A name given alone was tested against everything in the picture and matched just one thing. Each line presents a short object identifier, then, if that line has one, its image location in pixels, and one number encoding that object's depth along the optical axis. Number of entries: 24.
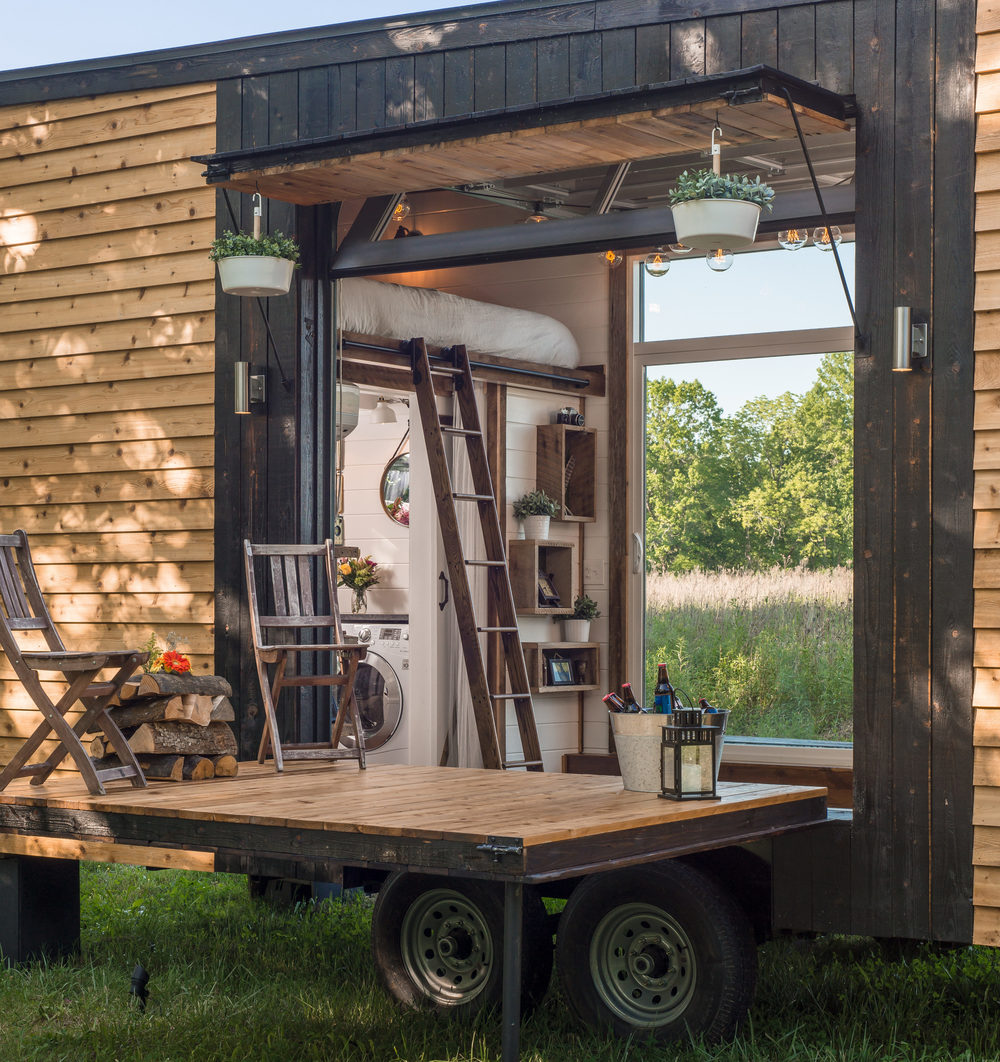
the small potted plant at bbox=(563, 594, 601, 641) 8.84
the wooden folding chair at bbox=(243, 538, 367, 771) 5.81
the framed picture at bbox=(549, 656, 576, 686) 8.72
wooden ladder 7.38
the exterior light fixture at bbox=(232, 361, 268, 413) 6.39
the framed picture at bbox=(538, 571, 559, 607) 8.76
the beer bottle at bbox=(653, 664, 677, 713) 4.91
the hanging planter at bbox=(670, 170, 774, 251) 4.82
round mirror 9.42
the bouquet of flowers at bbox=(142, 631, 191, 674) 5.67
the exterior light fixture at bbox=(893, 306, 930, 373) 4.89
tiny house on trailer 4.86
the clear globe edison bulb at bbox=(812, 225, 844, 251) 7.79
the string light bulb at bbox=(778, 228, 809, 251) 7.44
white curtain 8.22
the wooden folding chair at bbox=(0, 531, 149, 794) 5.05
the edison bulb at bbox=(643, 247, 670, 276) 8.09
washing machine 8.88
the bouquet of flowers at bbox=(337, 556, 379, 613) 9.27
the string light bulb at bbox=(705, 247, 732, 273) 6.34
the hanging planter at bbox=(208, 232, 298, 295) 5.89
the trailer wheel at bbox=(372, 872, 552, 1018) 4.73
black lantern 4.71
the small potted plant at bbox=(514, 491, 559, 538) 8.70
